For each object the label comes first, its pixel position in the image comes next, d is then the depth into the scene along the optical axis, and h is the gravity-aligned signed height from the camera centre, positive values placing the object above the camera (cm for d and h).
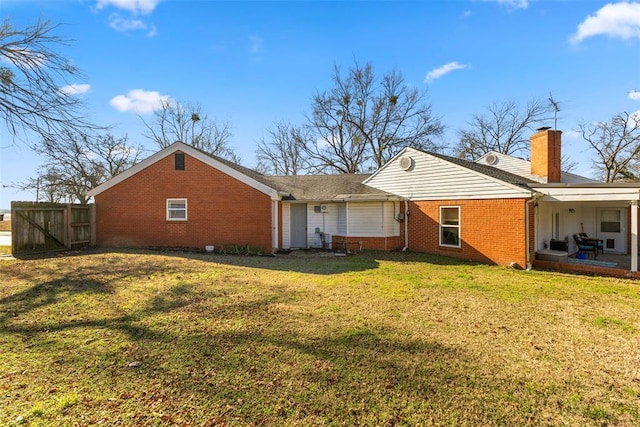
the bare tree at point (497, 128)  3039 +953
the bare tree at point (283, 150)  3356 +784
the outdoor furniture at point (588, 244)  1215 -99
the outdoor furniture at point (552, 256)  1106 -128
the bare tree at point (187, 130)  3180 +979
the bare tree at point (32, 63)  948 +488
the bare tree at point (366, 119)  3008 +1000
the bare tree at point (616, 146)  2466 +605
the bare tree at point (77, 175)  2644 +407
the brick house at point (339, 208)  1284 +54
